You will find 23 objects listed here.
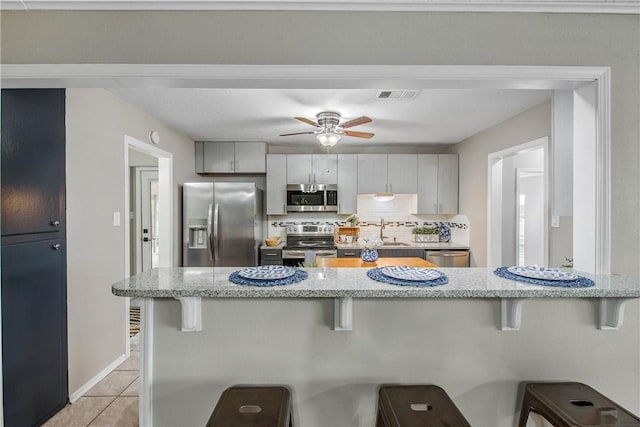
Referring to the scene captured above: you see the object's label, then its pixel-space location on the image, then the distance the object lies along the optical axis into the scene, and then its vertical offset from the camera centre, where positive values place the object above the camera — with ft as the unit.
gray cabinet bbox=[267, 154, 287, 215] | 15.40 +1.45
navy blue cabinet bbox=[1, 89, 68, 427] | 6.05 -0.92
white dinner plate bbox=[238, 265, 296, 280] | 4.60 -0.92
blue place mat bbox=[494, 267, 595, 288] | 4.42 -1.00
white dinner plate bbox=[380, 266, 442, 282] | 4.58 -0.94
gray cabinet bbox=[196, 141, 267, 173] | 15.24 +2.72
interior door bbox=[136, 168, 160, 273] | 16.55 -0.16
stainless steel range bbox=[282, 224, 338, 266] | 14.61 -1.48
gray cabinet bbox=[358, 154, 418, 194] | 15.48 +1.99
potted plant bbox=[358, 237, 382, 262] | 9.96 -1.38
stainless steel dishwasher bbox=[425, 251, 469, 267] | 14.12 -2.08
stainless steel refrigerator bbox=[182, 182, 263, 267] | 13.24 -0.47
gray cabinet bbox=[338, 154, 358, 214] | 15.53 +1.46
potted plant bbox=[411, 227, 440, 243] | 15.70 -1.13
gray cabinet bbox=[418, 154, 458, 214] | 15.39 +1.40
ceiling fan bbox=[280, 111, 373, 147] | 10.37 +2.73
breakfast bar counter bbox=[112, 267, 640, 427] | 4.91 -2.16
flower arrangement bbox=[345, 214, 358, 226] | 15.83 -0.35
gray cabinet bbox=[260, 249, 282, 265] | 14.70 -2.03
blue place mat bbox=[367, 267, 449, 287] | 4.43 -0.98
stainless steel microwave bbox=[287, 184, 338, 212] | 15.28 +0.72
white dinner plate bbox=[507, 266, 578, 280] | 4.64 -0.93
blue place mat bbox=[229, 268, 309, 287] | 4.44 -0.98
